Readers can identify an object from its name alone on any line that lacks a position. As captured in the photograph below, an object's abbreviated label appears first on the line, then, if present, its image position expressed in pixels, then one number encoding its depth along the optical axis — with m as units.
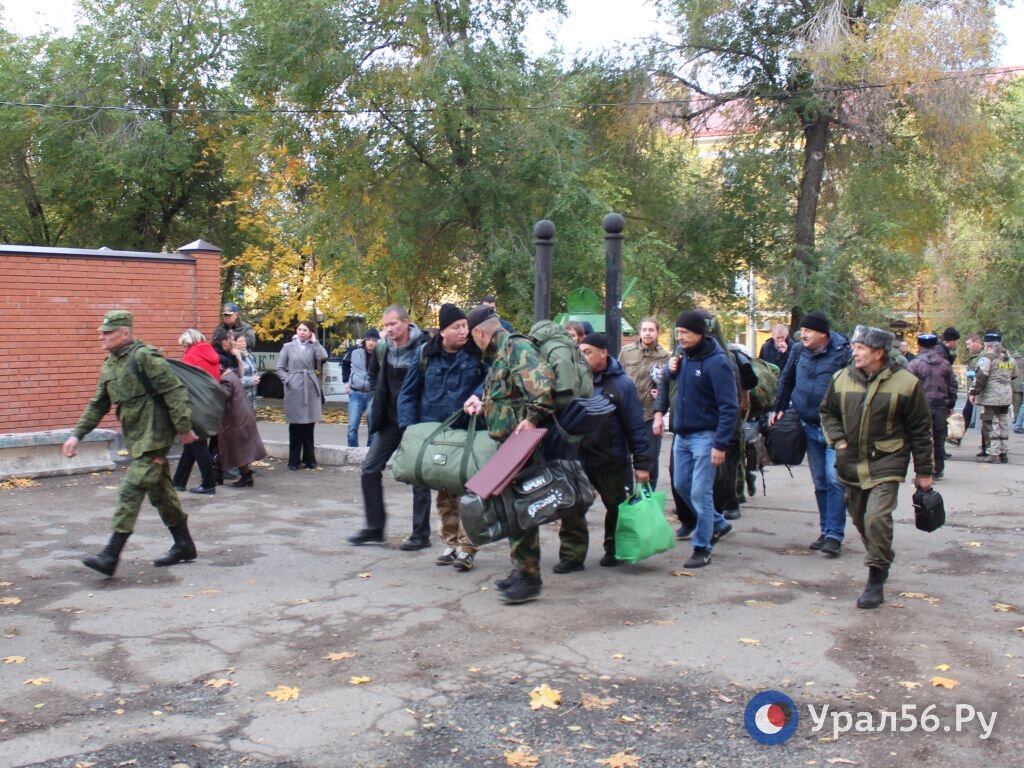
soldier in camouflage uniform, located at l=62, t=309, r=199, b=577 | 6.99
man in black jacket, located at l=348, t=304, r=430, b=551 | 7.70
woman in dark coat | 10.70
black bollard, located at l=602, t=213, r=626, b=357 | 9.73
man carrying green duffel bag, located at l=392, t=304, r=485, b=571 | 6.71
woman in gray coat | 12.05
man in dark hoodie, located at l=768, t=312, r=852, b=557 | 7.70
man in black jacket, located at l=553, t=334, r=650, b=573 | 7.16
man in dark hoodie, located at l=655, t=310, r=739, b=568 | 7.11
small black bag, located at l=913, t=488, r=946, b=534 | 6.20
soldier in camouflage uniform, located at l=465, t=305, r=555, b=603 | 6.15
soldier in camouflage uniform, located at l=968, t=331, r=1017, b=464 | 13.66
